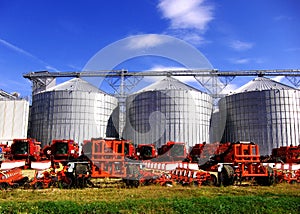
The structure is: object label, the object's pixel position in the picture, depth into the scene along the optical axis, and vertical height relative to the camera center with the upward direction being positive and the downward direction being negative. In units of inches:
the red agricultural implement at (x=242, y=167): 715.4 -47.7
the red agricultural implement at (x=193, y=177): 699.4 -72.9
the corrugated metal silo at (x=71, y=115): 1939.0 +198.9
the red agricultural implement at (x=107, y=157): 647.1 -26.8
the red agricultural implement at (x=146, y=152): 1233.4 -25.2
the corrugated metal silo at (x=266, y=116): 1802.4 +199.3
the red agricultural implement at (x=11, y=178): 609.8 -74.1
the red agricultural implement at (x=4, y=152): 1055.9 -31.7
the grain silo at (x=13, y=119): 1818.4 +154.0
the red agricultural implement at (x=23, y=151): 978.7 -24.1
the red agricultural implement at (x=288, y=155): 1144.8 -26.5
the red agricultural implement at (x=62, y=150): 994.1 -18.9
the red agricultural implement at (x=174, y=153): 1201.4 -27.7
